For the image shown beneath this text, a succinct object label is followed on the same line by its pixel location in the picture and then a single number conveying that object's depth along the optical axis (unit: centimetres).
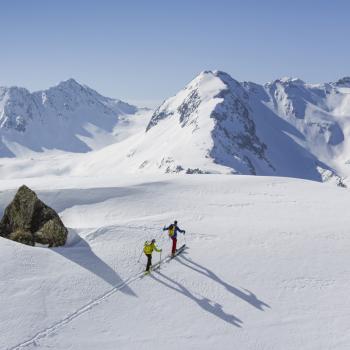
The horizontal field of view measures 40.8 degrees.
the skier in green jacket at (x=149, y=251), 2234
